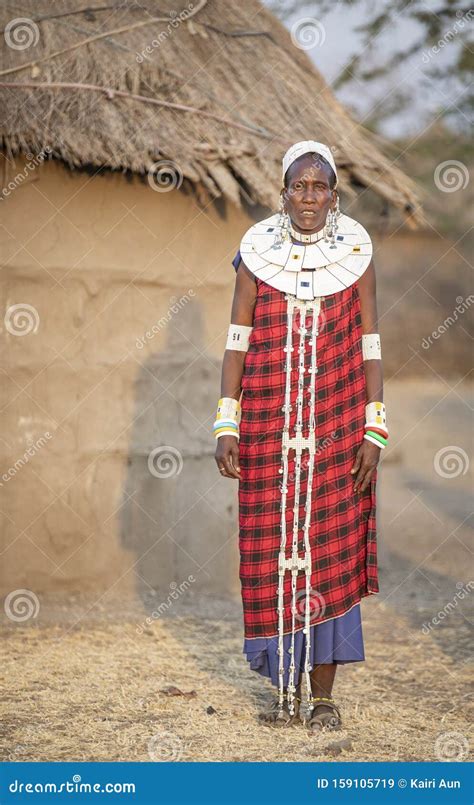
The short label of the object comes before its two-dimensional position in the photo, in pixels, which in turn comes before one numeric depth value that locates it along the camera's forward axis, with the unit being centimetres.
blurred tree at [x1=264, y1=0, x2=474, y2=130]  936
